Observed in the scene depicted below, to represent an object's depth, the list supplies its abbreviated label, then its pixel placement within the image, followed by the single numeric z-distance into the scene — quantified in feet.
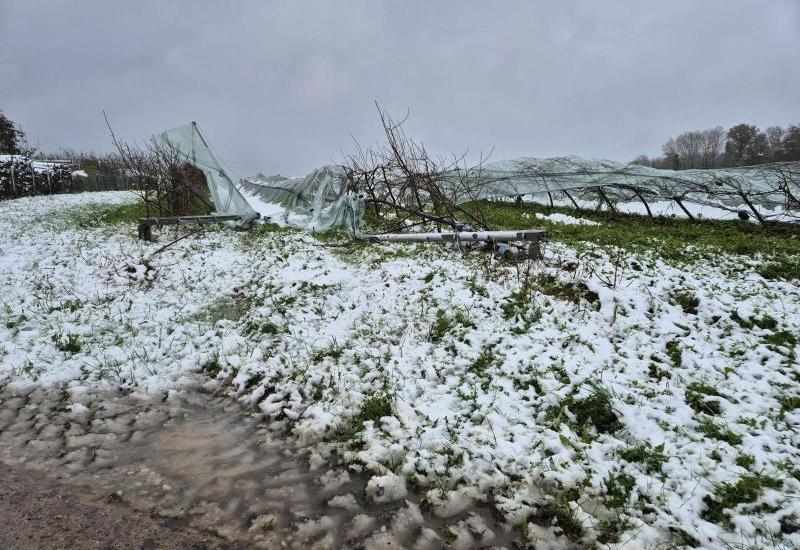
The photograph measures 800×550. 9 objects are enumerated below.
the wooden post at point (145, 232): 32.91
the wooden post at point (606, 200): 50.55
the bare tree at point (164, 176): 42.06
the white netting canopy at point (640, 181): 42.68
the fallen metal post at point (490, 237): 22.25
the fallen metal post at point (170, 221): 32.86
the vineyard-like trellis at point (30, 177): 83.10
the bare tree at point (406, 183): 34.14
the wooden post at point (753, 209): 38.11
